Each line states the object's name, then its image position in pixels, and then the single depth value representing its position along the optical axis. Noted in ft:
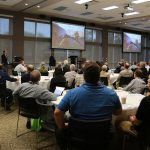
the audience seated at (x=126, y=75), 19.80
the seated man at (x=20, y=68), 22.18
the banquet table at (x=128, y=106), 8.44
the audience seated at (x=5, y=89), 15.79
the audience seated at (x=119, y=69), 26.51
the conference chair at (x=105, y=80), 20.04
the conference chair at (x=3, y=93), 15.71
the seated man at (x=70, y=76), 17.73
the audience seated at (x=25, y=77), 15.47
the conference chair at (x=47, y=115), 8.63
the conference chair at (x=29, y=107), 9.73
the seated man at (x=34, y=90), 9.80
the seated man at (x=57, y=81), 14.34
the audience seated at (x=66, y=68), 21.64
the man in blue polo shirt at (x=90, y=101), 5.99
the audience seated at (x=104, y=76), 20.10
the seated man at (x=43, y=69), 22.33
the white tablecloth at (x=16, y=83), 16.55
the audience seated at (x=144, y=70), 19.54
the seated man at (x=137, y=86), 12.74
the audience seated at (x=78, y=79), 17.45
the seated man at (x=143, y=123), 6.63
